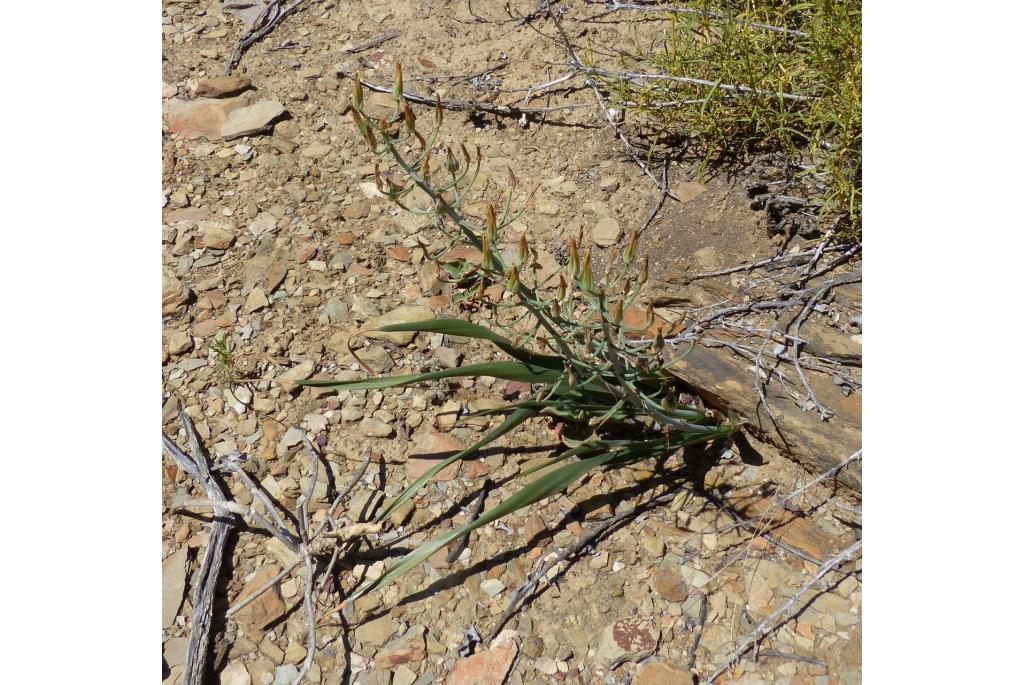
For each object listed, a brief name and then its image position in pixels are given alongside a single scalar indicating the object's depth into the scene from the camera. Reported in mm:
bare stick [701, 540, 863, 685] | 1506
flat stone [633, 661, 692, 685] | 1499
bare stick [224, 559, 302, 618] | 1589
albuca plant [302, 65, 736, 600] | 1250
